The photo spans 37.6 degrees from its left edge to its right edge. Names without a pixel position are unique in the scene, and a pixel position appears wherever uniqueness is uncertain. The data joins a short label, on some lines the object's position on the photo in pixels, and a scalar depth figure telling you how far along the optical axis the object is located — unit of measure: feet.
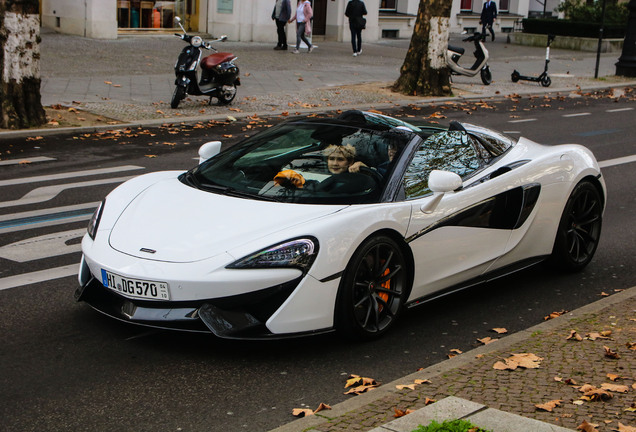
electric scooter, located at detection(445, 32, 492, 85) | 76.54
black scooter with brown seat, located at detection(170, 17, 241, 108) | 56.85
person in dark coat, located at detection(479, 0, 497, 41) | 130.11
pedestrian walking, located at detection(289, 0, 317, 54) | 97.19
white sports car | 17.37
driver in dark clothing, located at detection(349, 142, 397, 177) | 20.40
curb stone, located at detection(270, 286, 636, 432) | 14.88
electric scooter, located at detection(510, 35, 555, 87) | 80.38
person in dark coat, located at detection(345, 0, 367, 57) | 98.17
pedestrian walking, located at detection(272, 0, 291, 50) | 96.48
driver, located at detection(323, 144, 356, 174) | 20.51
